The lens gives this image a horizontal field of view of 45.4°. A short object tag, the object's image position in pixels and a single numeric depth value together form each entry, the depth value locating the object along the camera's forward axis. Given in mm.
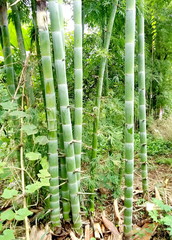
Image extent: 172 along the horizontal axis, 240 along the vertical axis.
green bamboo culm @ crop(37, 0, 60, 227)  1159
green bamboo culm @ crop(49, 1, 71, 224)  1468
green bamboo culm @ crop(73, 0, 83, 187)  1301
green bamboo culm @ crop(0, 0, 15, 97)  1446
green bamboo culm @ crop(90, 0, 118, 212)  1576
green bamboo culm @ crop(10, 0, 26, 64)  1509
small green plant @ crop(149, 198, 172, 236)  1430
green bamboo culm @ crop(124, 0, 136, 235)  1283
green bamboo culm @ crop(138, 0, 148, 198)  1746
